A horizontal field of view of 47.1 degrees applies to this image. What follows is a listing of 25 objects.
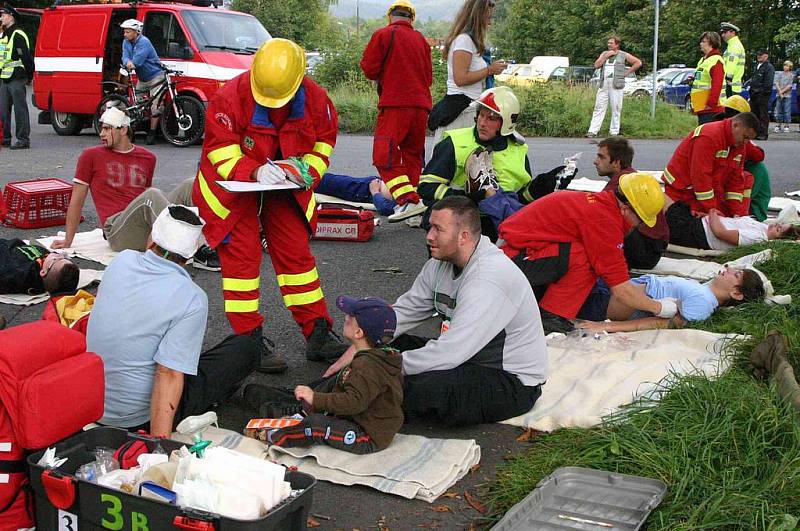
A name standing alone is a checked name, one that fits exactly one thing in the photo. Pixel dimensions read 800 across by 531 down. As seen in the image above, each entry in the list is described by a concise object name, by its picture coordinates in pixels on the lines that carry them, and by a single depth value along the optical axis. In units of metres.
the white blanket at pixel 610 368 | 4.67
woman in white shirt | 8.11
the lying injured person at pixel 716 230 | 8.22
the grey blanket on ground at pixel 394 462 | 3.86
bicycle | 14.09
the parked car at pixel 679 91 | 28.64
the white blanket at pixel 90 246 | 7.45
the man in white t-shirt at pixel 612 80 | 17.44
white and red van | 14.23
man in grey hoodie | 4.34
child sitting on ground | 4.10
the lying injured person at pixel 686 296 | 6.11
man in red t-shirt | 7.21
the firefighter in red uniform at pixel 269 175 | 4.89
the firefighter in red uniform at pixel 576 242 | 5.64
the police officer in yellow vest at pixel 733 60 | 14.86
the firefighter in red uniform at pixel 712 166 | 8.12
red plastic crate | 8.42
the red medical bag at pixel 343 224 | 8.36
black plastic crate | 2.85
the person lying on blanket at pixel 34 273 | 6.41
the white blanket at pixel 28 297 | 6.34
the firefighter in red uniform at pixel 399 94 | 8.58
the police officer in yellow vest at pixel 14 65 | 13.09
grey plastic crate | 3.47
